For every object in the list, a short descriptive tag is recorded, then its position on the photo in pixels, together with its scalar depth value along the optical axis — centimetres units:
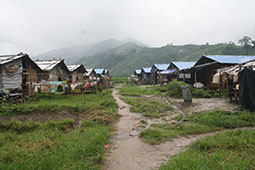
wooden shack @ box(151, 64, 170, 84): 3453
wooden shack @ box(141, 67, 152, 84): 3944
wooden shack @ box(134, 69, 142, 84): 4972
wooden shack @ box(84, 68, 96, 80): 2831
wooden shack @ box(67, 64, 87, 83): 2221
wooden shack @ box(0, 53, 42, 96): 1127
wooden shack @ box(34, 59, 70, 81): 1595
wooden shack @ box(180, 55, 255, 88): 1809
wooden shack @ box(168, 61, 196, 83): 2469
